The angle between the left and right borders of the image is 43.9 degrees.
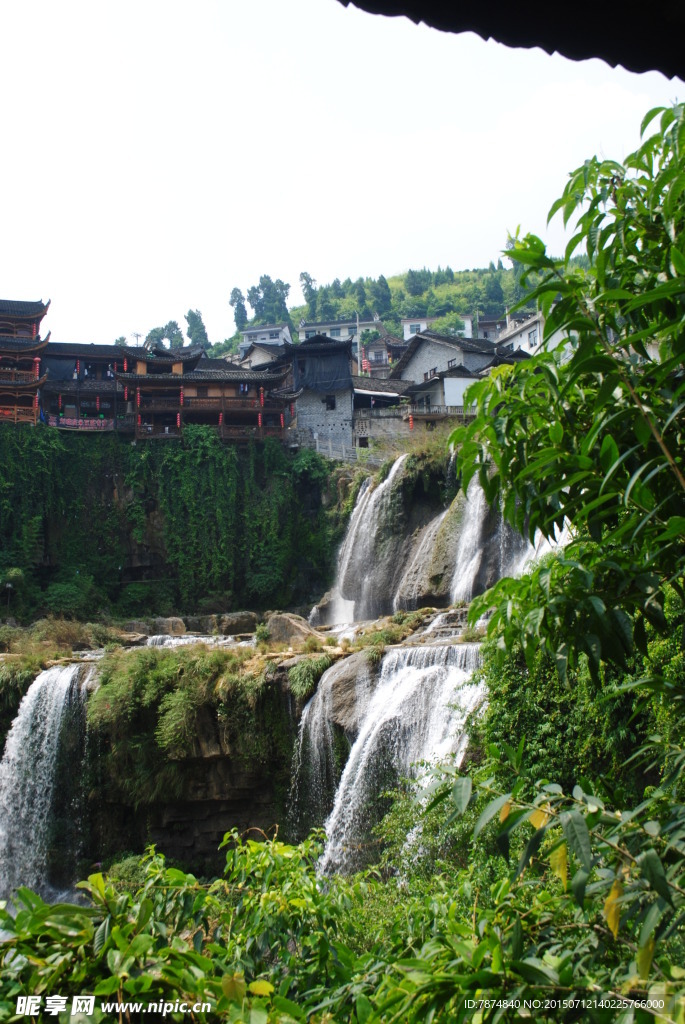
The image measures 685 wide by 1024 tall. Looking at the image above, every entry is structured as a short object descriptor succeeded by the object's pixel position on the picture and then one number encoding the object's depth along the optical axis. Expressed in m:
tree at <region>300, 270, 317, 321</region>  103.62
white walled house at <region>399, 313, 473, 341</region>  80.31
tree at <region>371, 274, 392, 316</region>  103.50
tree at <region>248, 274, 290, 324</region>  100.44
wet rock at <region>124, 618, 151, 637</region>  28.42
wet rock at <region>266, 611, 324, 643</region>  22.21
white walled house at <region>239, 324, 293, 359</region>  78.81
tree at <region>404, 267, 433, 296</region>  109.06
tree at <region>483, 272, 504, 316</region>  94.81
